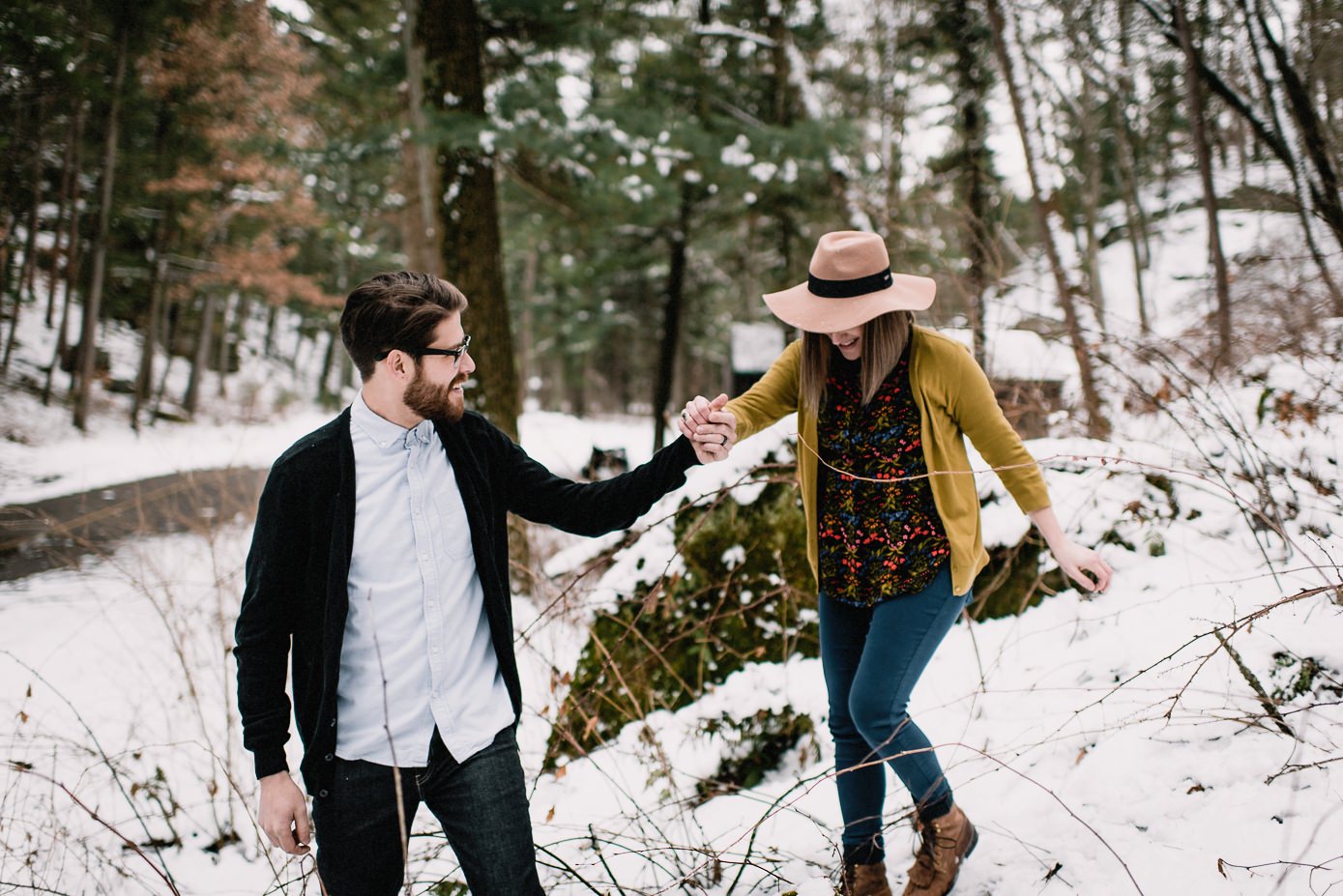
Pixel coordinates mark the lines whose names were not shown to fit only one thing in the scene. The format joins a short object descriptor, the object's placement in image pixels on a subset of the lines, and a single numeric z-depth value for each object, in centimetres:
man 161
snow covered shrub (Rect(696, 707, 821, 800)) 316
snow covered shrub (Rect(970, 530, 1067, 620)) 358
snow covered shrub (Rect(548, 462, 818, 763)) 362
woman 199
